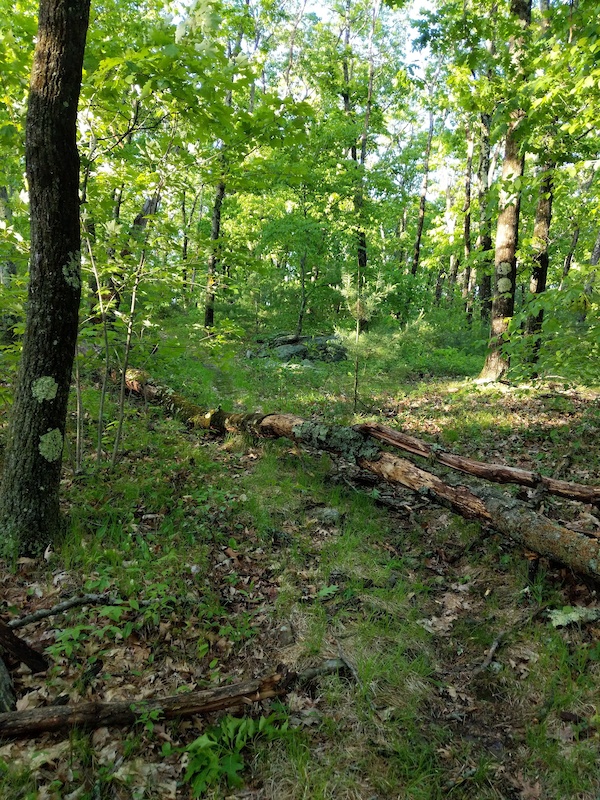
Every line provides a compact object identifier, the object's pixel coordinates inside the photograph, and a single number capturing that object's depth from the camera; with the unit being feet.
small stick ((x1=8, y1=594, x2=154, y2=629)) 10.50
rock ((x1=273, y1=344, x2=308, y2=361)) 57.16
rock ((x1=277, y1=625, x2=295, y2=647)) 11.92
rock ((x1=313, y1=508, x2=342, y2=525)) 18.33
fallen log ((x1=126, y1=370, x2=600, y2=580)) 12.84
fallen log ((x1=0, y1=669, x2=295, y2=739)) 8.07
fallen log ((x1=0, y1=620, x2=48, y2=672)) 9.38
